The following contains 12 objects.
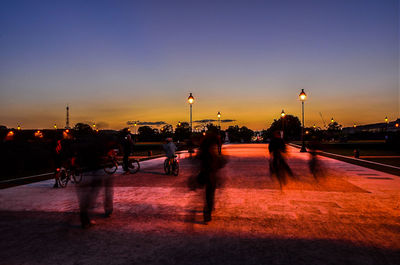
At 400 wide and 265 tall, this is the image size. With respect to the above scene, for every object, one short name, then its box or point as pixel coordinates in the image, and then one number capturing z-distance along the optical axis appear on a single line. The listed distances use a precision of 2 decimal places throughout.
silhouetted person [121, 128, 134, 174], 13.48
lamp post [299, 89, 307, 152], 29.67
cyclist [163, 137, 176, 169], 12.98
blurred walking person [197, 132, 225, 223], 6.21
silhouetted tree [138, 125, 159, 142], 178.41
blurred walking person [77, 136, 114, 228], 5.83
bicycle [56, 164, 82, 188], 10.71
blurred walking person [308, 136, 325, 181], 10.91
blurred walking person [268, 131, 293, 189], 9.78
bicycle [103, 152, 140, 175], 14.24
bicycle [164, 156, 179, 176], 13.63
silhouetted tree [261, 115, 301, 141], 148.25
